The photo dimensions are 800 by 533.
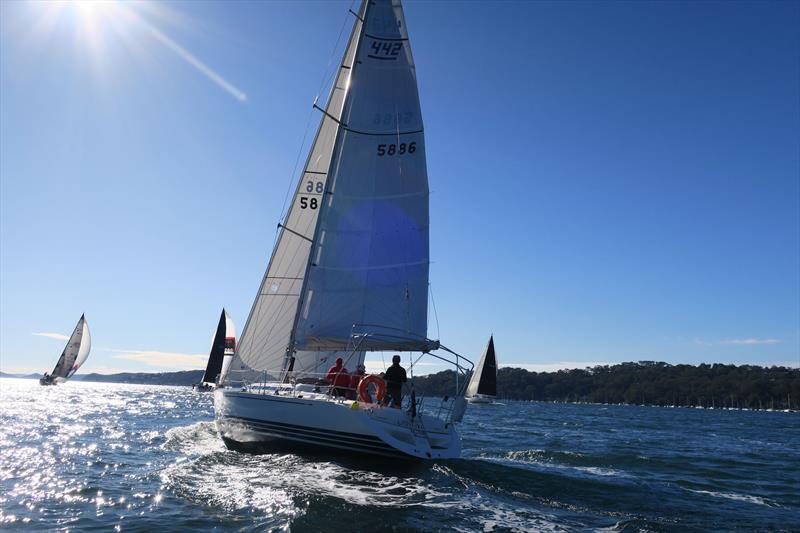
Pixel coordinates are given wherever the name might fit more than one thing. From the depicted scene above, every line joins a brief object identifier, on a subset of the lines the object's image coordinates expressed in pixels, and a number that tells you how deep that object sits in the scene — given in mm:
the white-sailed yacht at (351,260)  14266
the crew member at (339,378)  13438
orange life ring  12773
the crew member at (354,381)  13372
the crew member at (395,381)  13102
